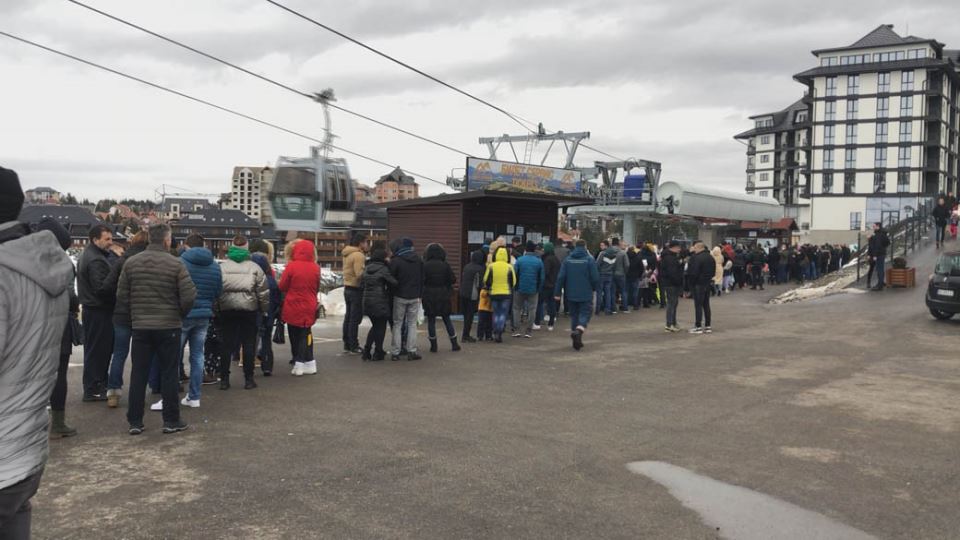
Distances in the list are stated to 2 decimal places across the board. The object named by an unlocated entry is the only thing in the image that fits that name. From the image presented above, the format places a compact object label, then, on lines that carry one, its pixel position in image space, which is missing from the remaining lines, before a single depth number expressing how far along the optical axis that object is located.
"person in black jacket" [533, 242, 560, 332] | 15.40
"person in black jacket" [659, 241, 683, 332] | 14.59
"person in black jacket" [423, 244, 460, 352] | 11.88
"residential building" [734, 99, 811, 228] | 100.62
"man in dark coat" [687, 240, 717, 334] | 14.23
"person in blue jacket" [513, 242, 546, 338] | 13.67
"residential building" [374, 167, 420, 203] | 181.62
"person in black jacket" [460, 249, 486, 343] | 13.57
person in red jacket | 9.55
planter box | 20.87
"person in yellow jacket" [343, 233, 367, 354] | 11.60
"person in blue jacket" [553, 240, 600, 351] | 12.52
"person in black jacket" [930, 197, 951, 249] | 27.20
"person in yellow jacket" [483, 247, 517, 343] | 12.96
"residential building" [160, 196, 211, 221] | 188.88
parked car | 14.95
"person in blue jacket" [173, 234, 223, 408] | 7.75
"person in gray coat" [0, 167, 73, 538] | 2.46
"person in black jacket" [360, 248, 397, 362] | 10.55
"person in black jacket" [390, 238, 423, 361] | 10.84
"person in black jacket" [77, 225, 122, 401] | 7.71
